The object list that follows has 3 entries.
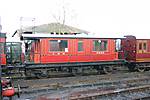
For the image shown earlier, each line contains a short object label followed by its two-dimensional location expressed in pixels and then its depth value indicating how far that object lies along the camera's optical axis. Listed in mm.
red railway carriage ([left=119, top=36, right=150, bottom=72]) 22562
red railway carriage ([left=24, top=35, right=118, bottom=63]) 18812
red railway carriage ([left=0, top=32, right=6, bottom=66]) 17984
